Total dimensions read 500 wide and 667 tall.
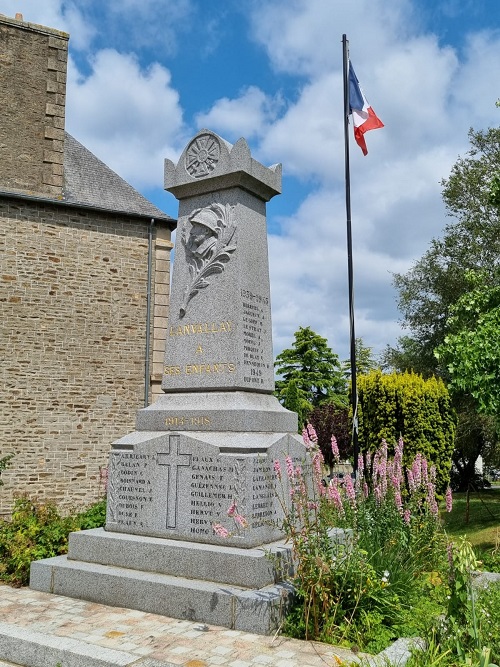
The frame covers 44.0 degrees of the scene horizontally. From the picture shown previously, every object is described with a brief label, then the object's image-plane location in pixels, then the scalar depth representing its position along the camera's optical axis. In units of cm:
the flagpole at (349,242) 1024
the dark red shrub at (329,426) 2620
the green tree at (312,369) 3712
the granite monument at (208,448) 493
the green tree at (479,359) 824
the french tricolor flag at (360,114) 1173
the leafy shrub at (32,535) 632
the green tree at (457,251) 1944
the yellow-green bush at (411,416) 1247
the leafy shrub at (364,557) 440
